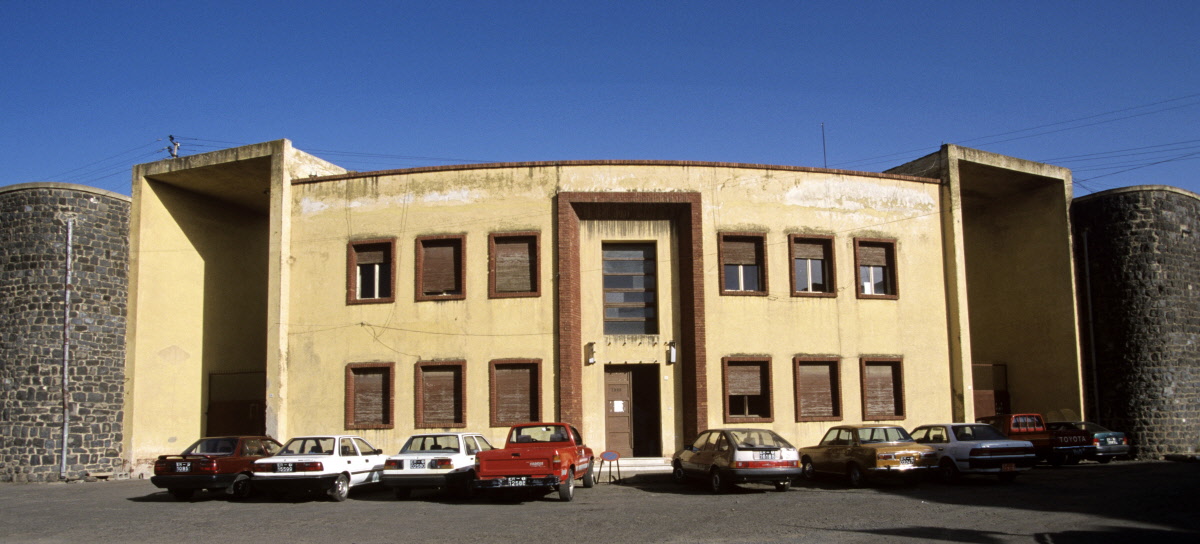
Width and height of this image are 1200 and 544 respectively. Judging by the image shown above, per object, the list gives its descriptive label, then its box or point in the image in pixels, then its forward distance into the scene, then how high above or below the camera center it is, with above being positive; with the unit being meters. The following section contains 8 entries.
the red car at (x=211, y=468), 17.42 -1.69
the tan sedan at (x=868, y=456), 18.22 -1.80
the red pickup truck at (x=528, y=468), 16.03 -1.66
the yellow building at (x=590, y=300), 23.45 +2.02
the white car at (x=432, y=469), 17.22 -1.77
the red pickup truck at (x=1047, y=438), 23.11 -1.84
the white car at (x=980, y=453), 18.42 -1.75
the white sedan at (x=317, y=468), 16.86 -1.69
